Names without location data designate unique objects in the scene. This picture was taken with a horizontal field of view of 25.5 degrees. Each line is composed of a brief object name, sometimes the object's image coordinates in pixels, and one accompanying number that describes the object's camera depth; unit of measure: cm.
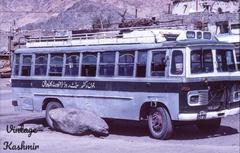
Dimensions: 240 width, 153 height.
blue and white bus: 1352
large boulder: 1448
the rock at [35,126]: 1611
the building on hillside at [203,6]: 6906
